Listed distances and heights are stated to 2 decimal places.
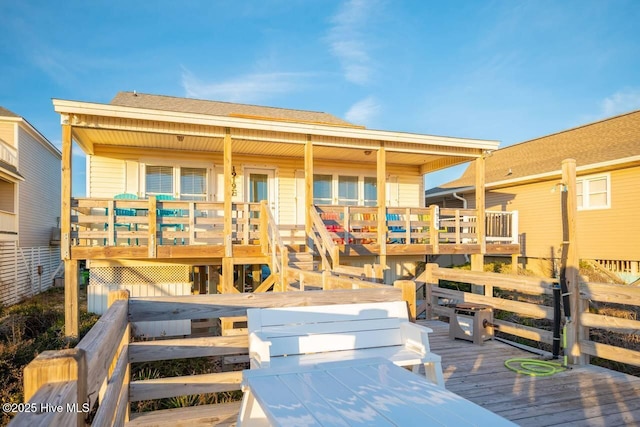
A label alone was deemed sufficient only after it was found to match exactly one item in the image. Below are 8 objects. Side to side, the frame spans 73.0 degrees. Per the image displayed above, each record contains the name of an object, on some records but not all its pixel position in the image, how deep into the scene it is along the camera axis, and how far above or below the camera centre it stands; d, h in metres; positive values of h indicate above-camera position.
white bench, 3.31 -0.90
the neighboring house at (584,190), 12.75 +1.24
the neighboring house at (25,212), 15.27 +0.55
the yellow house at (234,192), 9.04 +0.94
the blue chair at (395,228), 12.55 -0.10
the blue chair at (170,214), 9.56 +0.26
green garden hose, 4.68 -1.62
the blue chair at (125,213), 9.87 +0.27
